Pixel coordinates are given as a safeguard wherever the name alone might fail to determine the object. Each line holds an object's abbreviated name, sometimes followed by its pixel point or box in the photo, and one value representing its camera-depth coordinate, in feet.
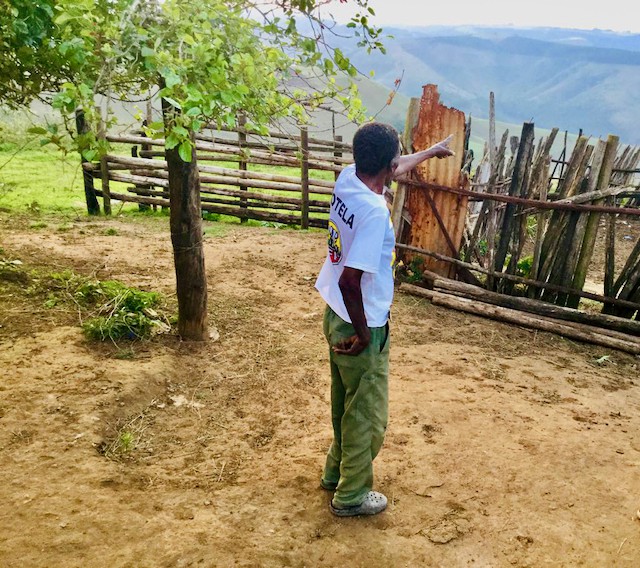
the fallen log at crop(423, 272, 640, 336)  16.88
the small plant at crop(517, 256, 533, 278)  20.52
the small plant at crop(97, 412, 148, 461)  10.37
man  7.24
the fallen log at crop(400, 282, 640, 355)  16.38
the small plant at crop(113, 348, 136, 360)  13.77
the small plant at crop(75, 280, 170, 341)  14.44
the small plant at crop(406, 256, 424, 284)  20.98
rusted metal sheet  19.43
